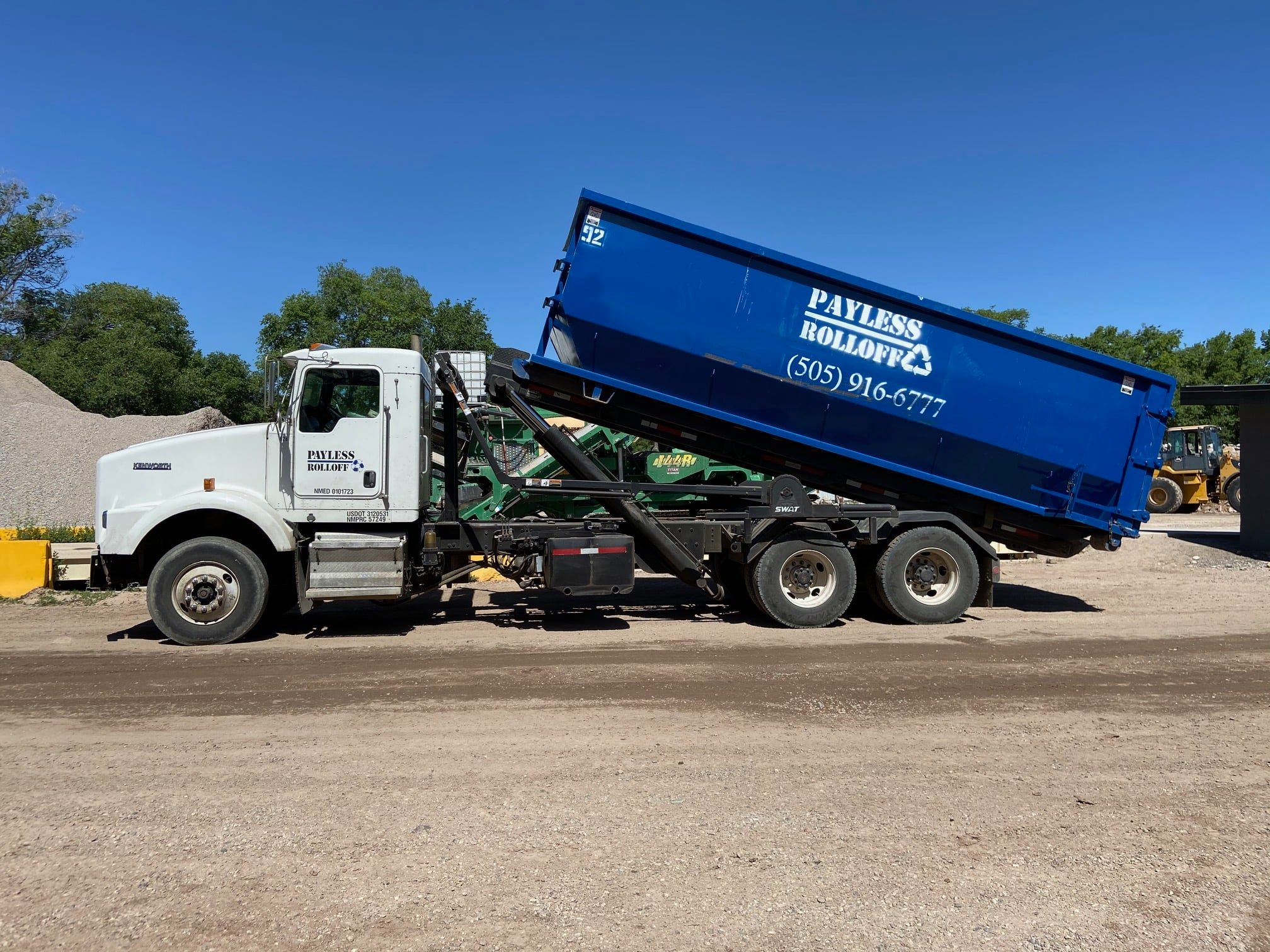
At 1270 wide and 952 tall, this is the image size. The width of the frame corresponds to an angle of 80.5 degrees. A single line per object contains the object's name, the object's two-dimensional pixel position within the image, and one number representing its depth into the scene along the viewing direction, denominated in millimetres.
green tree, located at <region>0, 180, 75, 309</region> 33906
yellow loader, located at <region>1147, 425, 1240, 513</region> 23859
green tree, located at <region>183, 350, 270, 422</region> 33562
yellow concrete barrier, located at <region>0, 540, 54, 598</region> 9570
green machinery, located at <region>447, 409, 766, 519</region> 11102
